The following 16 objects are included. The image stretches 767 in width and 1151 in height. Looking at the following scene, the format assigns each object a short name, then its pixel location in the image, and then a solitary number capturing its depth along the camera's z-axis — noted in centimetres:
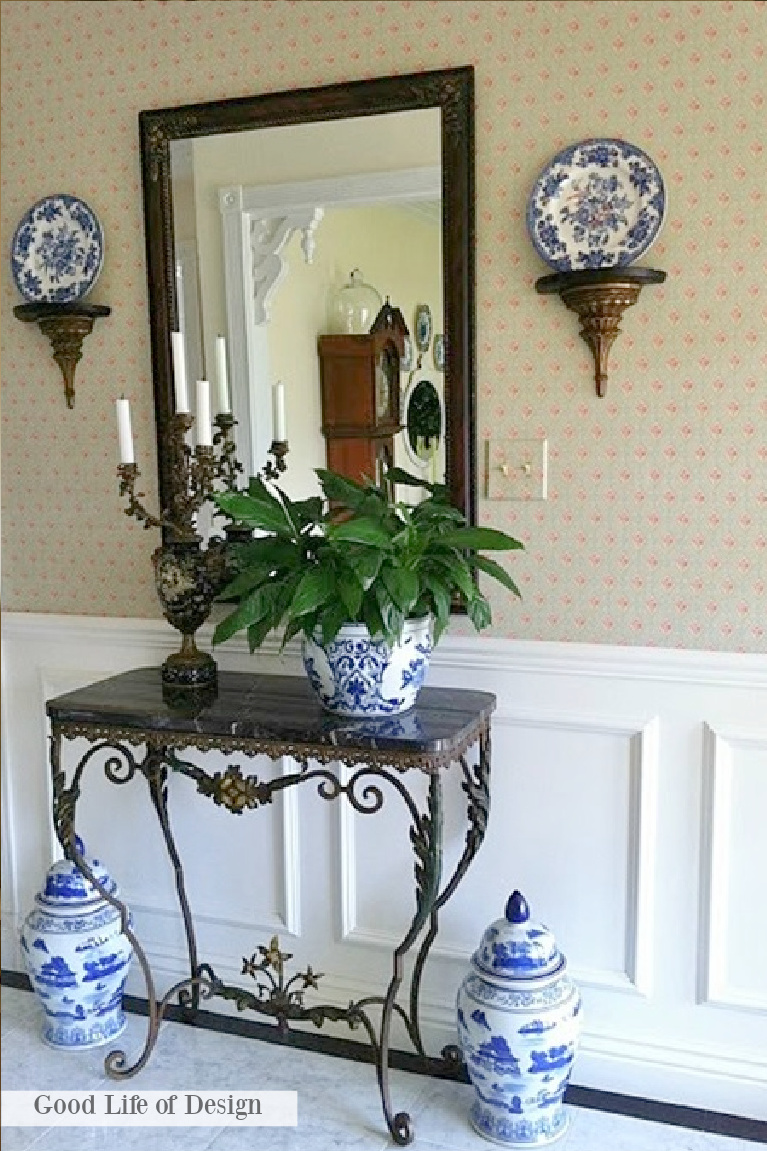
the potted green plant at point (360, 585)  177
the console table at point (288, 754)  184
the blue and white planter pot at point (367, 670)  183
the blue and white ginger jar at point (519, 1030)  191
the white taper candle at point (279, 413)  216
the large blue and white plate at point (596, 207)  188
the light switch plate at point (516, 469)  204
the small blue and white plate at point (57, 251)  233
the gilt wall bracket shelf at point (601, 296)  186
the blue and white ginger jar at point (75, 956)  228
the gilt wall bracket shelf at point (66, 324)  232
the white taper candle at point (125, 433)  201
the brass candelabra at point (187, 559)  204
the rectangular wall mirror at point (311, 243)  204
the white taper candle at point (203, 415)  205
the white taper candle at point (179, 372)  198
